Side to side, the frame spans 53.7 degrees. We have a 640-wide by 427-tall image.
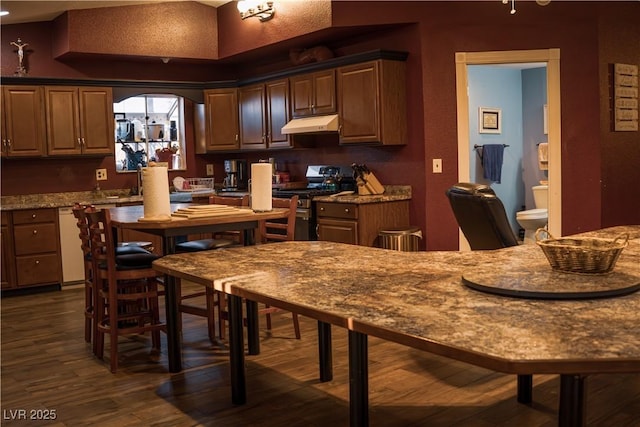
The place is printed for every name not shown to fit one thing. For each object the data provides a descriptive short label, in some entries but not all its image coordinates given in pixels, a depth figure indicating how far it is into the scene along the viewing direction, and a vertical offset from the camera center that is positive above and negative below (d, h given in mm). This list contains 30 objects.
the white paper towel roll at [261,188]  3785 -75
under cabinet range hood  5801 +468
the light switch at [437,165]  5457 +44
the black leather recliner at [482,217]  3287 -249
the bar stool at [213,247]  3865 -466
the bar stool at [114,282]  3652 -630
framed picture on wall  7988 +628
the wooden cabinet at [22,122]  6145 +598
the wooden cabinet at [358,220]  5289 -403
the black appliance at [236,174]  7656 +32
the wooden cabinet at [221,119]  7328 +676
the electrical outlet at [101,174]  7020 +70
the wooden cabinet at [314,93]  5887 +780
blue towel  7891 +101
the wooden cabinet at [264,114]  6602 +666
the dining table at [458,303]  1422 -389
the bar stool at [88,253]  3967 -483
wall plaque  5254 +571
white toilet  7367 -563
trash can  5262 -558
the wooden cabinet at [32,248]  5871 -621
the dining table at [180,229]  3361 -297
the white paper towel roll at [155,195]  3580 -91
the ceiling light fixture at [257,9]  6301 +1694
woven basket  2045 -294
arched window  7285 +564
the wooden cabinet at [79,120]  6391 +627
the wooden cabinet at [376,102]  5406 +616
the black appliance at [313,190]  5805 -152
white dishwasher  6103 -651
